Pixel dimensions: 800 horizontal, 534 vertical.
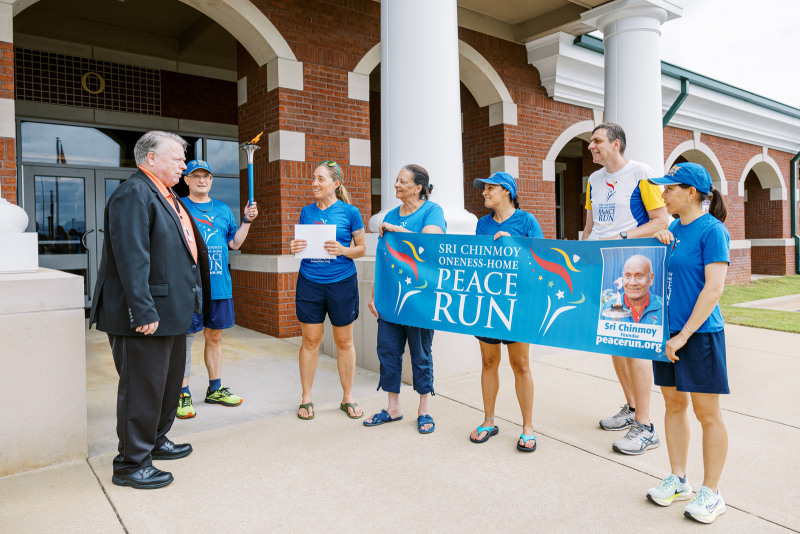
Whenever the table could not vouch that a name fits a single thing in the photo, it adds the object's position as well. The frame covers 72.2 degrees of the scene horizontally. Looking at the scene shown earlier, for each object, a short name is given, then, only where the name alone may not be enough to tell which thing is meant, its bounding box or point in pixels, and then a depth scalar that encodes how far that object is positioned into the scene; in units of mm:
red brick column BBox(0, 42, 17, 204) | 5488
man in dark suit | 2832
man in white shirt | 3459
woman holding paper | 3969
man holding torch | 4152
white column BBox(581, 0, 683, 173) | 7906
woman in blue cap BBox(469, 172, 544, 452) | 3441
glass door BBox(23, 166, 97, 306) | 8719
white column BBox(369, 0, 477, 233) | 5270
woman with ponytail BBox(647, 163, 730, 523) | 2471
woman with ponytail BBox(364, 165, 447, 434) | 3795
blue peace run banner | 2891
